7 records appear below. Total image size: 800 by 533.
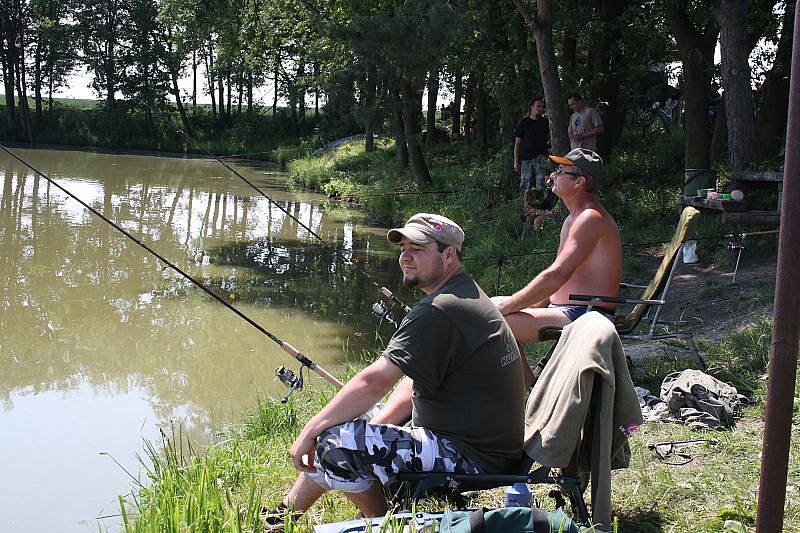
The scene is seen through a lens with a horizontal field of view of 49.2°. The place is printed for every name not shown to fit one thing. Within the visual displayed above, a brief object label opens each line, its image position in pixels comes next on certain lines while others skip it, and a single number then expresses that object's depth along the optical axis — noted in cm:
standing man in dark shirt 1078
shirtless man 421
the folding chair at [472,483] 273
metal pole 184
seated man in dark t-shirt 272
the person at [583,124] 1024
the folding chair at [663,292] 453
